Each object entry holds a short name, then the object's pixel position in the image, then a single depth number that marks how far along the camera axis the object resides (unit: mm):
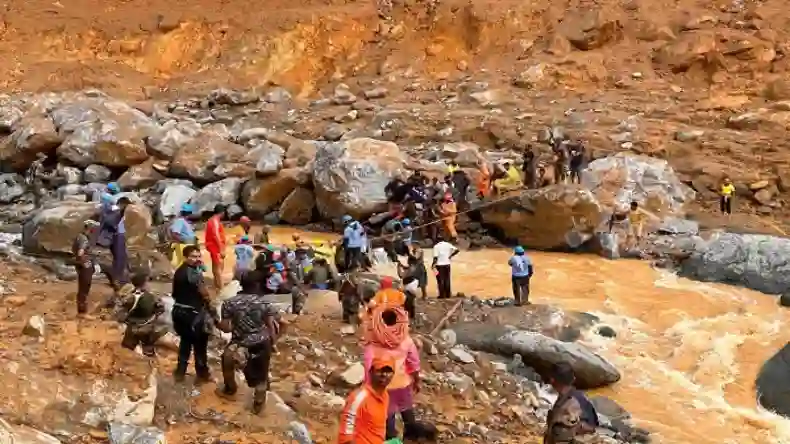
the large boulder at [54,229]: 12195
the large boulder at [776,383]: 9438
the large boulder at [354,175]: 16359
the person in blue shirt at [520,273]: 11664
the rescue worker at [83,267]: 8711
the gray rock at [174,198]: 17062
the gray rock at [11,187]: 18406
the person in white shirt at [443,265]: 11833
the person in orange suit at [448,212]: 15227
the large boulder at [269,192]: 17547
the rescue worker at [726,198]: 17641
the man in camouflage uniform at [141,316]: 7387
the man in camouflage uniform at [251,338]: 6578
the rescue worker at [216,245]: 11328
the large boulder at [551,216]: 15523
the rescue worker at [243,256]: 11031
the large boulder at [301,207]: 17328
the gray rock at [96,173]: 18484
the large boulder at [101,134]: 18812
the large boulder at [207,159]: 18328
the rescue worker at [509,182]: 17016
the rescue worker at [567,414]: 5121
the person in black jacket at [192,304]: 6797
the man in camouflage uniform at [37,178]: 18286
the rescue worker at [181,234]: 10898
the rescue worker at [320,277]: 11570
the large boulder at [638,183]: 17328
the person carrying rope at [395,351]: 5957
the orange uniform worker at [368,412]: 4523
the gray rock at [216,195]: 17438
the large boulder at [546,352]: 9547
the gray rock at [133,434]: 5961
